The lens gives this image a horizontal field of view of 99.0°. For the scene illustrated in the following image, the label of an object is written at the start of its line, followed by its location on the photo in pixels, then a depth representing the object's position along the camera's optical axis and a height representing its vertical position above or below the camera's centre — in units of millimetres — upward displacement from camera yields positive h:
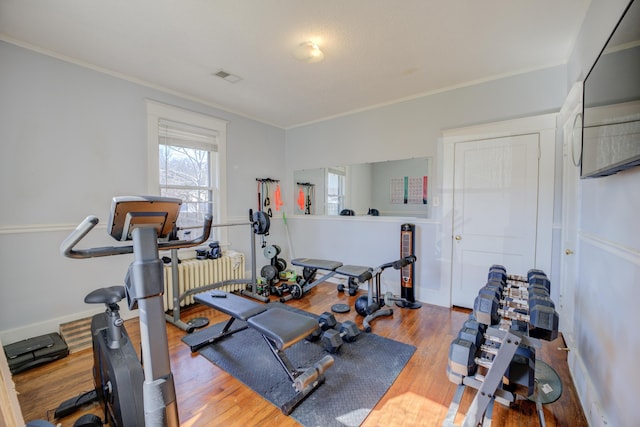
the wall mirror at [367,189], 3656 +277
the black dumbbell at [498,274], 1933 -474
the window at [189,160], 3365 +609
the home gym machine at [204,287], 2939 -1003
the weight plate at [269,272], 4117 -1000
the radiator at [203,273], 3283 -892
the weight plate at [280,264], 4341 -927
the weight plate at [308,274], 3932 -995
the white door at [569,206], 2254 +35
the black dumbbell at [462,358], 1407 -779
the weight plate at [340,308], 3354 -1263
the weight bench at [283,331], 1869 -923
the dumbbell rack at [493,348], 1335 -742
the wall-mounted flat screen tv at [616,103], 1052 +490
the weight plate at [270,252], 4223 -707
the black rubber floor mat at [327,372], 1783 -1314
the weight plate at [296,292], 3816 -1195
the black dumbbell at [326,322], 2760 -1172
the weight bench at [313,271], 3193 -766
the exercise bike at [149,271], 1058 -268
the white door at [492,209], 2961 -4
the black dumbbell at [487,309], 1454 -539
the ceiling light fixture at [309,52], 2436 +1397
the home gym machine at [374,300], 3004 -1107
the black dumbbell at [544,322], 1324 -552
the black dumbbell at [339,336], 2424 -1200
